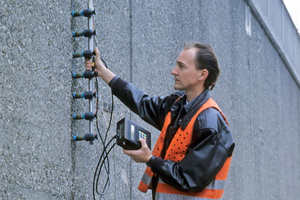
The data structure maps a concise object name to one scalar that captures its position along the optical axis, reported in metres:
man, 5.01
